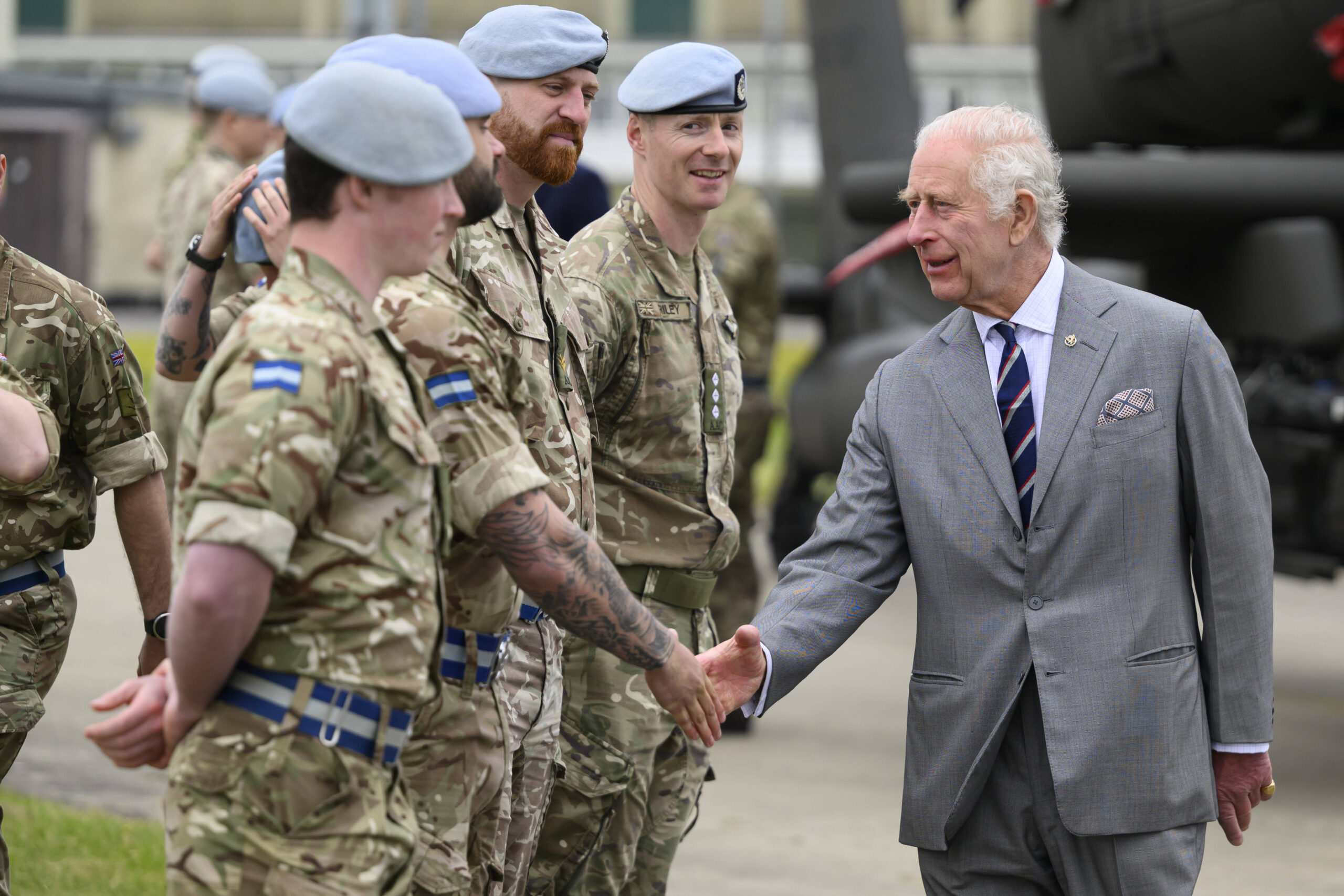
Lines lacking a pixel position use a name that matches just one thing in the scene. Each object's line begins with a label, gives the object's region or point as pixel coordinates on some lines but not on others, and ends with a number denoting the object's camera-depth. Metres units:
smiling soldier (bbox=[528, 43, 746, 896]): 7.71
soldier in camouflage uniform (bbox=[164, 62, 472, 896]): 4.41
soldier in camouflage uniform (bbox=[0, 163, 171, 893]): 6.66
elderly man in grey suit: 6.19
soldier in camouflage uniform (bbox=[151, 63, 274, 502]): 13.15
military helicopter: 13.27
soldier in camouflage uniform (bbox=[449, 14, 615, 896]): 6.38
